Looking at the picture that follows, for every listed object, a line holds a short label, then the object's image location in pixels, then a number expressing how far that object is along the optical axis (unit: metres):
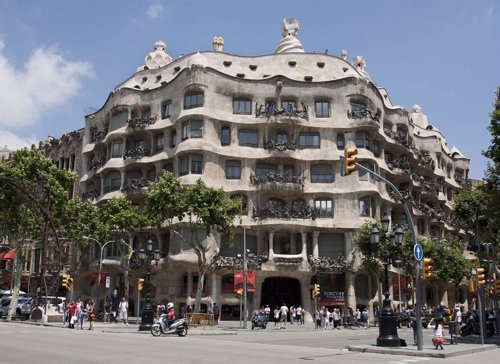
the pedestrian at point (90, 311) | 32.48
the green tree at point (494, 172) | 27.80
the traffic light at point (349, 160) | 18.67
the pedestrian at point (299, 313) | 44.62
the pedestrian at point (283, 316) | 39.06
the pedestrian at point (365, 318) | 43.22
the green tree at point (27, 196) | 41.62
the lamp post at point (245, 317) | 37.89
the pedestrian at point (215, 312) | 41.68
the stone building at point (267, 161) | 48.28
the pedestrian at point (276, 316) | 40.26
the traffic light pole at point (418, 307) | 19.87
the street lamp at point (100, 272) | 44.51
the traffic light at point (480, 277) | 22.30
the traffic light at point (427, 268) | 20.58
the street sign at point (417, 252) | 20.19
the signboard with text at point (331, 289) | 48.59
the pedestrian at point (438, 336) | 20.09
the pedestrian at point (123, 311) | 37.78
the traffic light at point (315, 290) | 39.70
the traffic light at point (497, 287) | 32.78
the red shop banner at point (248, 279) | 44.97
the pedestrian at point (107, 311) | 41.40
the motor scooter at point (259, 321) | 38.03
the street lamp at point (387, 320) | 21.55
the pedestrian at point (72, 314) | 33.16
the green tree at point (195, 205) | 37.62
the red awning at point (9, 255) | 73.31
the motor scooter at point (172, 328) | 27.09
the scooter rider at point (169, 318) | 27.70
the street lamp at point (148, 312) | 31.00
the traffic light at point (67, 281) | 39.33
